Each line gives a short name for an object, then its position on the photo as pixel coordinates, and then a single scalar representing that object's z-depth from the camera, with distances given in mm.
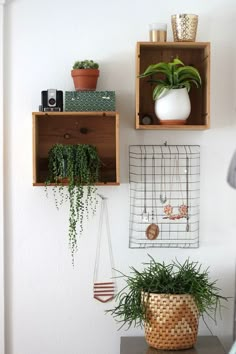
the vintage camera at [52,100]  2873
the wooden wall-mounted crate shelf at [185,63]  2959
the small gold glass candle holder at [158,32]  2877
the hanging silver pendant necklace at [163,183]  3037
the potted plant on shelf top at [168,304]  2766
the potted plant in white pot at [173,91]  2816
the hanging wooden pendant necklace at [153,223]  3018
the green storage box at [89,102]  2873
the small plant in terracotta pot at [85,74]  2877
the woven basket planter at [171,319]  2764
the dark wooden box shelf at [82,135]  2996
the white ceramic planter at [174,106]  2820
